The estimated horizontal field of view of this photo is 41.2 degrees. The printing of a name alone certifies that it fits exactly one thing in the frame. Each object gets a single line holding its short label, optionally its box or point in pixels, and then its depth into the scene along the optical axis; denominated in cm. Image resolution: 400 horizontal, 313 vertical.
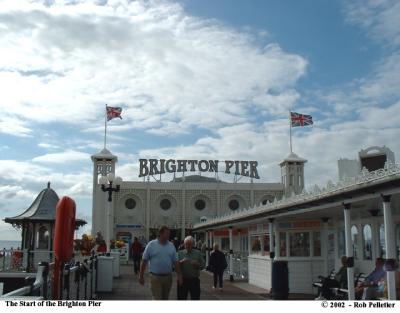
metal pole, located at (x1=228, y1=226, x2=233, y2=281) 2048
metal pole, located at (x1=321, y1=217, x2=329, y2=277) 1556
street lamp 2106
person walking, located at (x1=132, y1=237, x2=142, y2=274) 2233
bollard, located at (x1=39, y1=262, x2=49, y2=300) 720
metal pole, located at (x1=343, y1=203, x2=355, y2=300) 1019
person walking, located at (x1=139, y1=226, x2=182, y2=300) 837
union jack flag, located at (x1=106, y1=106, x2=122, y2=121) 4072
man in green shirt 928
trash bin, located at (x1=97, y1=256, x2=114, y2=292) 1504
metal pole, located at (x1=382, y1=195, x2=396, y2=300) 878
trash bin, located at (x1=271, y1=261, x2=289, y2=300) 1331
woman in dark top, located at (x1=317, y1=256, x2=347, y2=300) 1194
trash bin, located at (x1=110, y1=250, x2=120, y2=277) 2068
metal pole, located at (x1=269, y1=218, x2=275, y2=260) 1591
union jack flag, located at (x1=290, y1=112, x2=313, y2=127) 4153
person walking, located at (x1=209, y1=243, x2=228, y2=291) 1602
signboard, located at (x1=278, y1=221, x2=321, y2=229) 1576
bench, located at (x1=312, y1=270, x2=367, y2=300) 1140
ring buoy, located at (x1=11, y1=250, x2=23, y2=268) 2286
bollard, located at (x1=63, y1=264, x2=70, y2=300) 871
